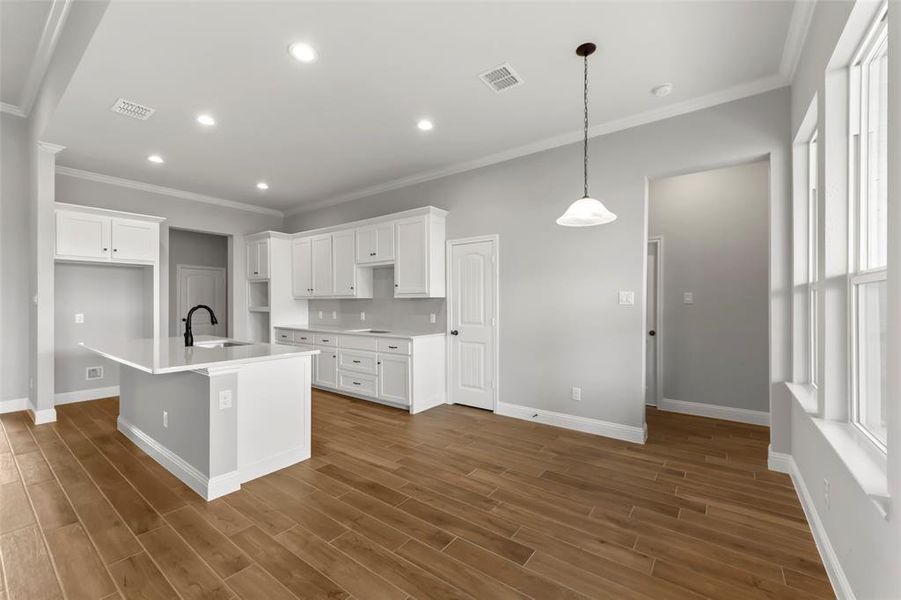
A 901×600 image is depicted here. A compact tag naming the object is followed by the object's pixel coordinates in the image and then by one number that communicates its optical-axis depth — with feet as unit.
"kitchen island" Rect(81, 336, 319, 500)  8.48
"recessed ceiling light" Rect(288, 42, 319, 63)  8.21
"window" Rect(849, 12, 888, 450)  5.63
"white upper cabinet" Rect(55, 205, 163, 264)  14.17
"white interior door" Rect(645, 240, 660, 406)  15.46
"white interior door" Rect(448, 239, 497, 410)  14.84
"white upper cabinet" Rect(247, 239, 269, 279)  20.62
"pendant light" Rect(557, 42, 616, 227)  8.04
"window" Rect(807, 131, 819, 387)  8.79
